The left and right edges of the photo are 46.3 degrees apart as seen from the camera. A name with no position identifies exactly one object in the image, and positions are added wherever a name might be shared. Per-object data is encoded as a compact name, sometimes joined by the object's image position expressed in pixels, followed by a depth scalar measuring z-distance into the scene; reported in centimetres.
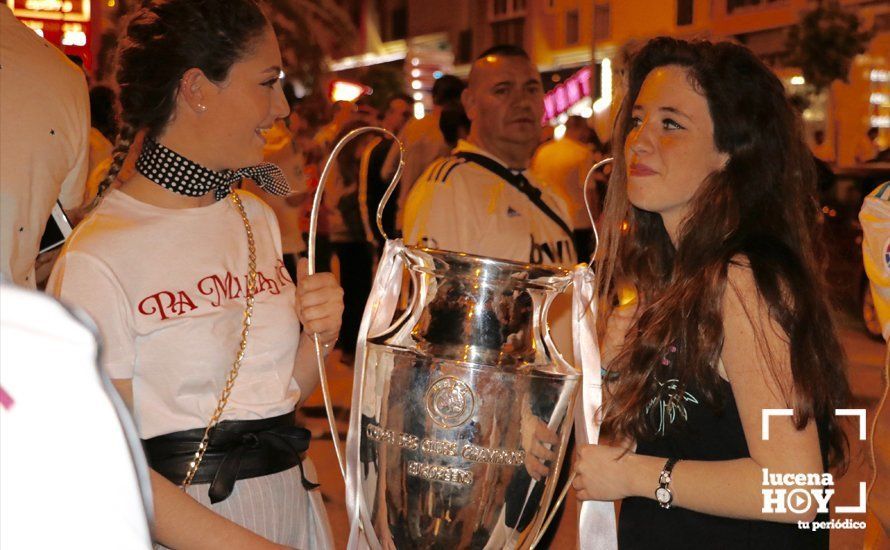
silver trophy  141
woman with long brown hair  189
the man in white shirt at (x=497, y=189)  419
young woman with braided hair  195
